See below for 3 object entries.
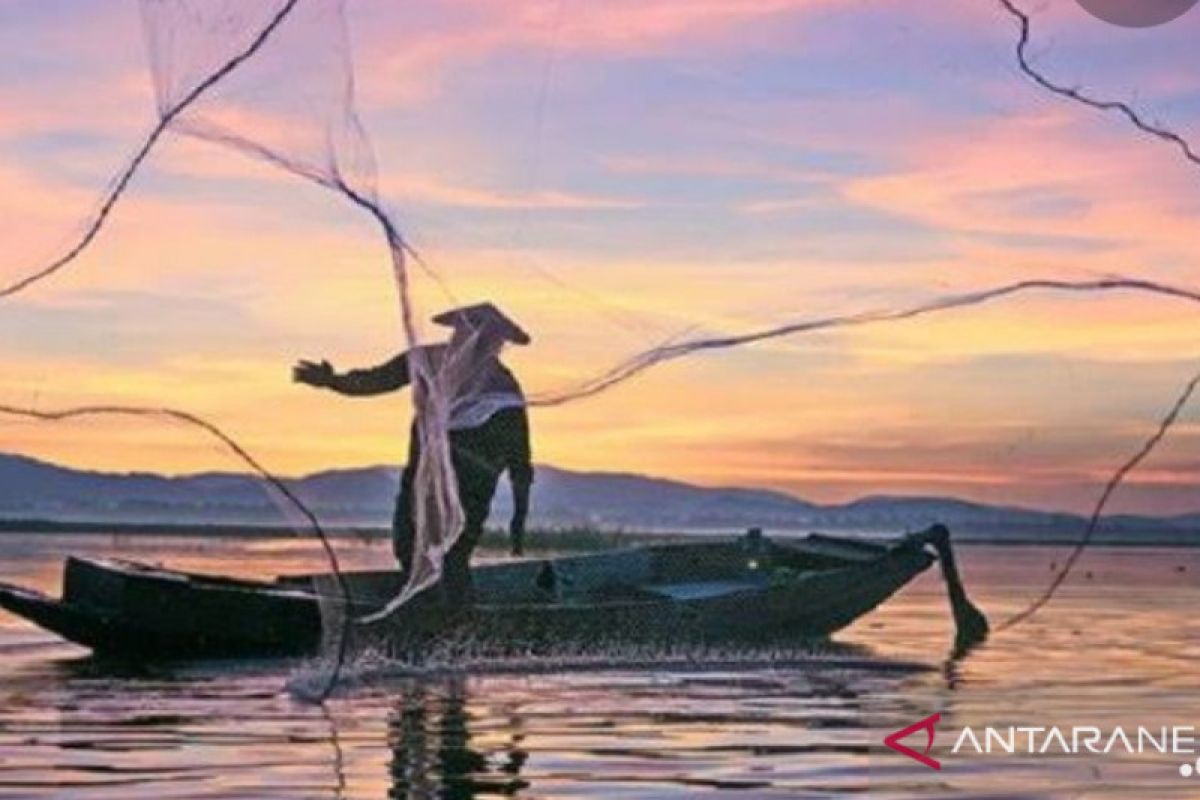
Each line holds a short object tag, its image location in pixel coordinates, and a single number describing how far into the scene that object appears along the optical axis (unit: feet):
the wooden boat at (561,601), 71.20
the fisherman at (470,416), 61.26
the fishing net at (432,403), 48.21
